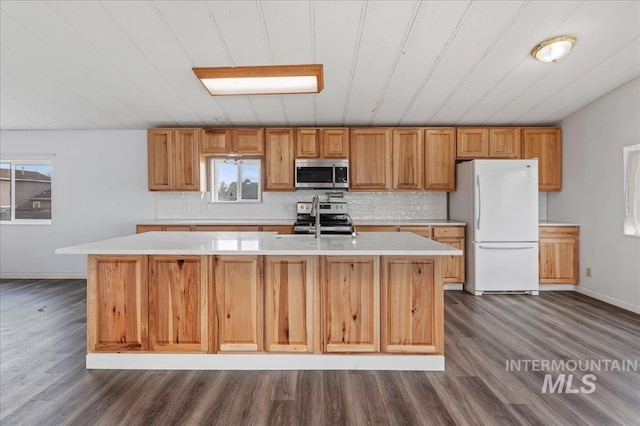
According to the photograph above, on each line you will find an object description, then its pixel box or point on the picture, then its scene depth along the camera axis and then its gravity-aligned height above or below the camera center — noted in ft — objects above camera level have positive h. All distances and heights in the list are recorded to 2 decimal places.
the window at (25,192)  16.72 +1.07
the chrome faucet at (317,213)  7.78 -0.03
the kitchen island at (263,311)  7.50 -2.31
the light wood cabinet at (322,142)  15.42 +3.32
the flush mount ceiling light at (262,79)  8.11 +3.47
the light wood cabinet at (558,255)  14.33 -1.96
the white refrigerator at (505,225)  13.76 -0.60
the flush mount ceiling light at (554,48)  9.22 +4.75
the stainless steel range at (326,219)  14.51 -0.36
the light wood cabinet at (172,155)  15.29 +2.70
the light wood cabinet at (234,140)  15.42 +3.43
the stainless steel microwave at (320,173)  15.23 +1.82
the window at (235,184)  16.88 +1.46
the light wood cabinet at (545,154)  15.30 +2.70
